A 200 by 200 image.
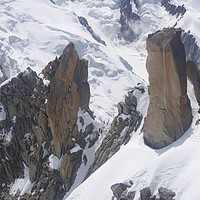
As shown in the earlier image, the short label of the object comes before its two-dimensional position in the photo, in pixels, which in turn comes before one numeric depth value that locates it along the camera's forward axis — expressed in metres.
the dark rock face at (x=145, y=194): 49.29
